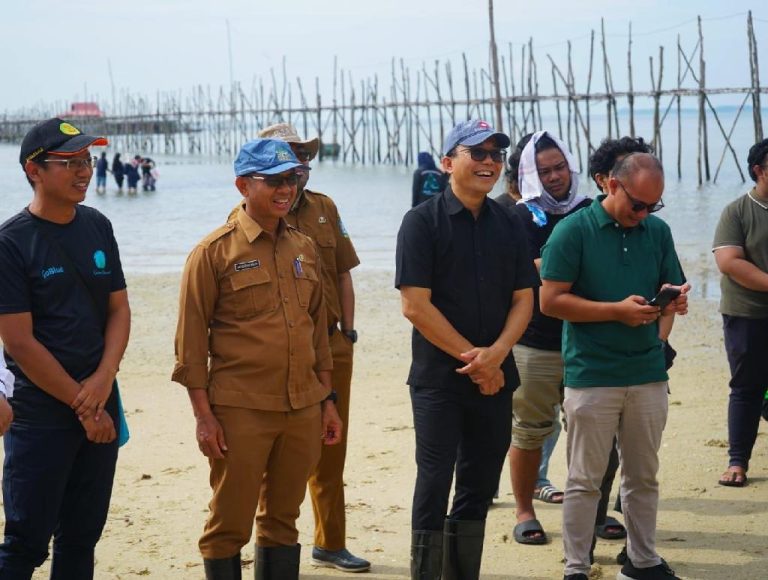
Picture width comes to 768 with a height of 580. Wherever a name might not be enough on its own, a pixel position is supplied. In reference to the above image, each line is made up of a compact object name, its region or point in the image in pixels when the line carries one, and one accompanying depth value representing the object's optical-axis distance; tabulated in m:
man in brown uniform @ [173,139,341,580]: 4.00
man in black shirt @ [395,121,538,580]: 4.28
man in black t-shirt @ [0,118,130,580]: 3.72
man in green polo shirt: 4.43
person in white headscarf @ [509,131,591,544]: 5.19
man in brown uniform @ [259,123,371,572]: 4.92
